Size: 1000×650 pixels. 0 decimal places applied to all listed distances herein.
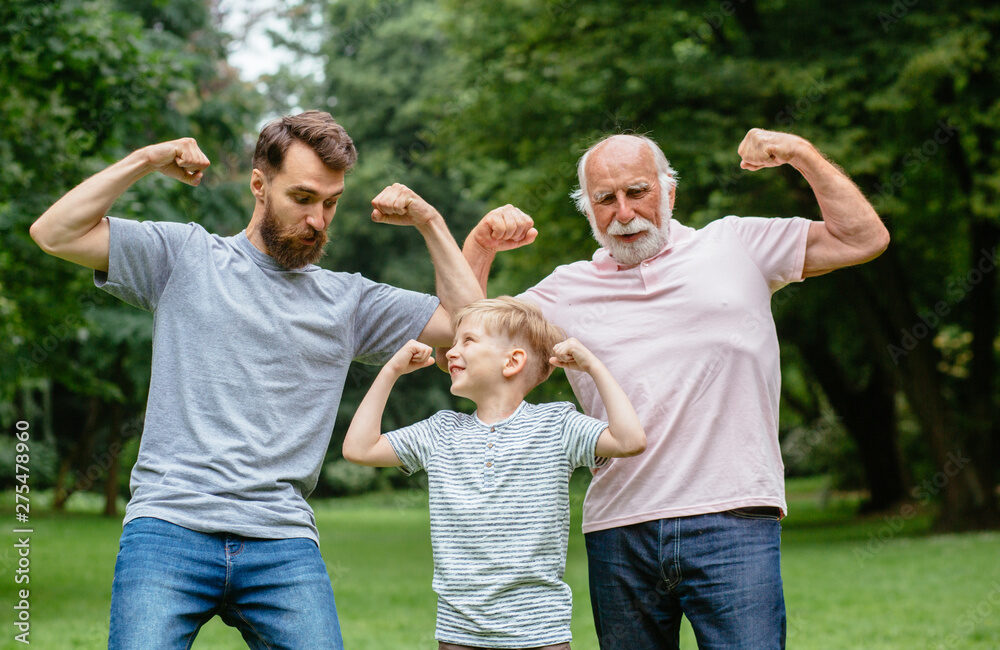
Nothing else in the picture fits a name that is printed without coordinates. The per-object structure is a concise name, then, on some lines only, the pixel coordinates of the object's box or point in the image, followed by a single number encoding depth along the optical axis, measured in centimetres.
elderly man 317
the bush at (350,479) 3400
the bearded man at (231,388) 288
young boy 300
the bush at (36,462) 3030
